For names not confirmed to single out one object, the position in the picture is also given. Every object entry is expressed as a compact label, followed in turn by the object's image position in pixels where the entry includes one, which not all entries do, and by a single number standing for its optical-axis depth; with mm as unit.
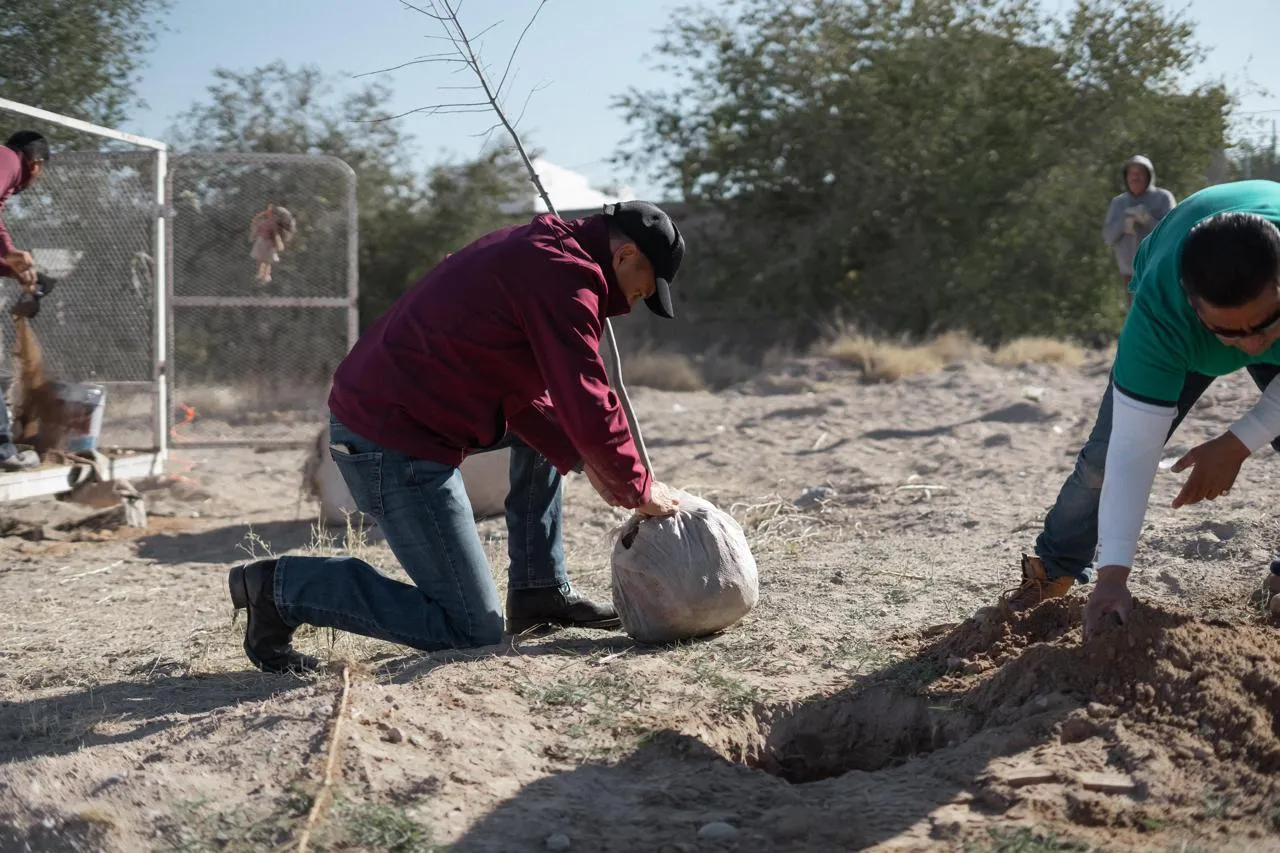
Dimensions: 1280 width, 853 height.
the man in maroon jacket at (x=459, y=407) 3621
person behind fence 6938
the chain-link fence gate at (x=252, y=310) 12172
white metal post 9023
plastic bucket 8305
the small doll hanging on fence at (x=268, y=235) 9891
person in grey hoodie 10648
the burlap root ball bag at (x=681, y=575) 4078
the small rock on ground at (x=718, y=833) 2799
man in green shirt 2705
